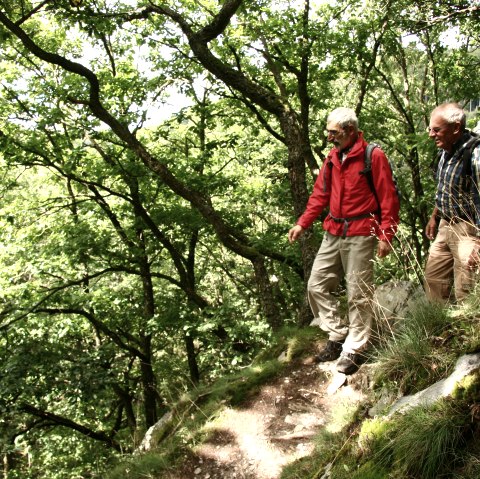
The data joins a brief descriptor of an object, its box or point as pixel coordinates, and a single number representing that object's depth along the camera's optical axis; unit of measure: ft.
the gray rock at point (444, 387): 8.50
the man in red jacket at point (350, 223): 13.29
